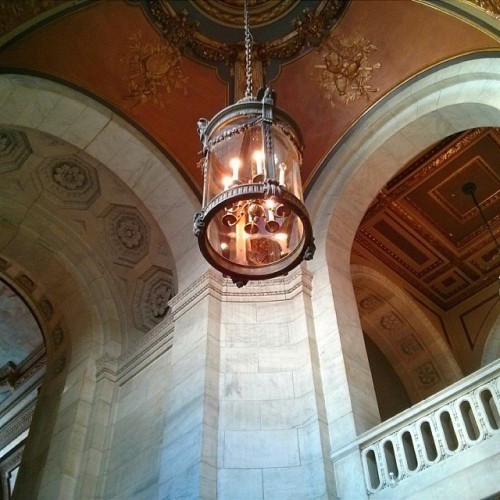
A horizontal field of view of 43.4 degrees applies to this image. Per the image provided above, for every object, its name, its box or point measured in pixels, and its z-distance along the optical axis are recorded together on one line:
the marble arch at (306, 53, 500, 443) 5.57
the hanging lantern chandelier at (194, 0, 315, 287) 3.95
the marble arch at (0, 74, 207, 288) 6.59
